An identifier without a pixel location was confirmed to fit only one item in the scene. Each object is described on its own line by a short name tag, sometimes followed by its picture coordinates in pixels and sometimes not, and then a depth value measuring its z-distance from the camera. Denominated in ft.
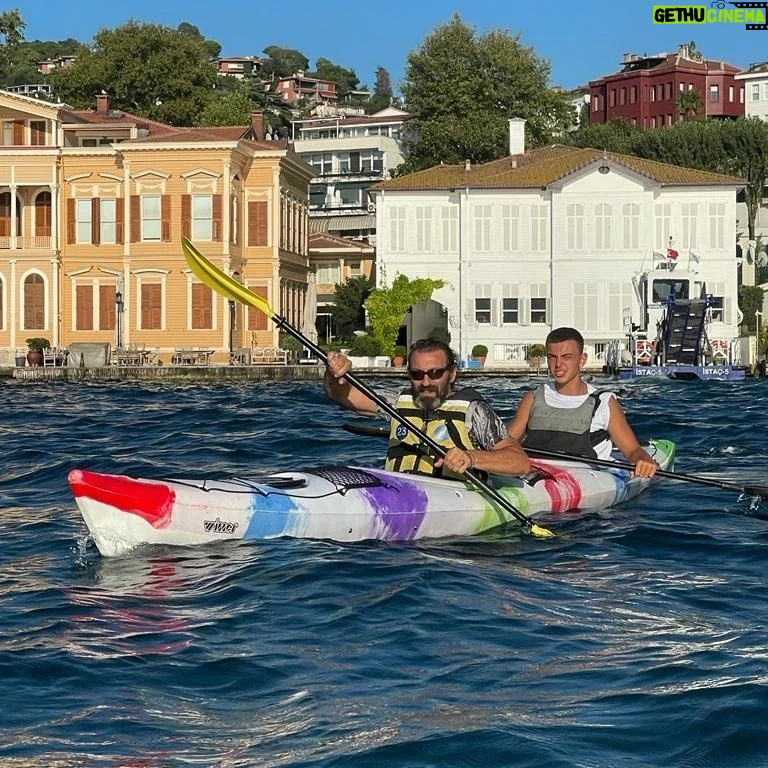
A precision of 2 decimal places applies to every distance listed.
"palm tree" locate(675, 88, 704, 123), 327.67
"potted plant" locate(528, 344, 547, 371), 164.55
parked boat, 154.51
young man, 42.68
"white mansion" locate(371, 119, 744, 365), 183.21
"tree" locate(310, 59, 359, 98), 632.79
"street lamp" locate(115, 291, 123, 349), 180.67
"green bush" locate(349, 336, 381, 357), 168.35
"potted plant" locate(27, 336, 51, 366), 164.96
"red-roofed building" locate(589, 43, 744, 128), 347.97
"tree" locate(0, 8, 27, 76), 293.64
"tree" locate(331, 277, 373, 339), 209.26
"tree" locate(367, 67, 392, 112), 630.33
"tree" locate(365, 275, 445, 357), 174.50
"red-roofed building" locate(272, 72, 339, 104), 571.48
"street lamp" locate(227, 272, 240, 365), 177.58
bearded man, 36.04
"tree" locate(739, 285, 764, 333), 224.94
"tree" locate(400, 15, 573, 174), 248.73
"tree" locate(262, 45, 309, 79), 632.79
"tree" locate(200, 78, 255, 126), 254.68
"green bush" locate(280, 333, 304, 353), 176.43
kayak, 33.40
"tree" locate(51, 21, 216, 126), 262.88
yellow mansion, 178.70
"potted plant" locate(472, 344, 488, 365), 173.16
